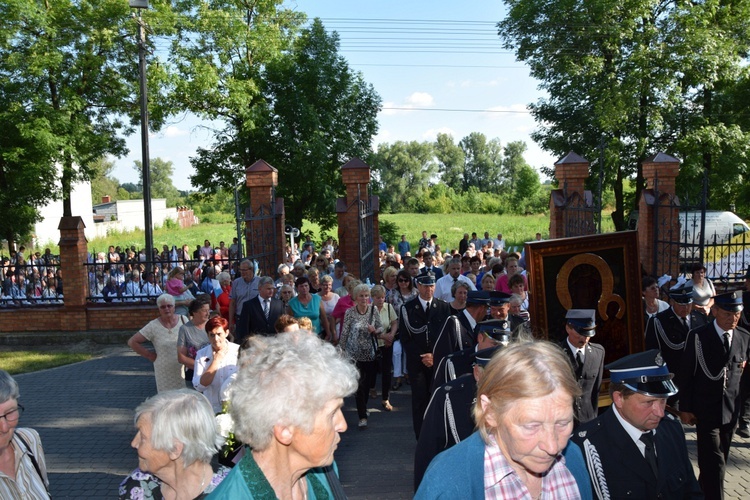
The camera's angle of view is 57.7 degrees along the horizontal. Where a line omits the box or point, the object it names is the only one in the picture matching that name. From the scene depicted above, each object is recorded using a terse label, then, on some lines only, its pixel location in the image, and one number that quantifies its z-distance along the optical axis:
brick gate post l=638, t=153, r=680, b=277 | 12.51
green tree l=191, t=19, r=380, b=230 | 25.59
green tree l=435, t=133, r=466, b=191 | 104.75
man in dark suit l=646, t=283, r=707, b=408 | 6.92
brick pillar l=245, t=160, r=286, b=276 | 13.22
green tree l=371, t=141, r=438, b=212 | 96.81
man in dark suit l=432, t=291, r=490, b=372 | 6.05
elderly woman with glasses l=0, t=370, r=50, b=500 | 3.55
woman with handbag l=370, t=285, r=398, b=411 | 8.62
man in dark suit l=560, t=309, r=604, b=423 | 5.32
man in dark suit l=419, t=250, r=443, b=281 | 13.16
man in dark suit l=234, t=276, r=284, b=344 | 8.80
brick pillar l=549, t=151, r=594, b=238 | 14.18
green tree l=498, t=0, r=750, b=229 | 24.94
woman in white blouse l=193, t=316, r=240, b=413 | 5.69
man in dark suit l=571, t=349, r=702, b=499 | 3.31
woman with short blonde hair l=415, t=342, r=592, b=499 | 2.29
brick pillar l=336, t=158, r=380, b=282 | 14.24
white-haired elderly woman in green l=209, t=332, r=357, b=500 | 2.13
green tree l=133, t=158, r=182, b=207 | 133.10
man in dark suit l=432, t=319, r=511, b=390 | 4.60
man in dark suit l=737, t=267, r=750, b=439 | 7.13
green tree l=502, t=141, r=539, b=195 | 107.12
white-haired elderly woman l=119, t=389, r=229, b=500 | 3.09
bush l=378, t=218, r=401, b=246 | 27.34
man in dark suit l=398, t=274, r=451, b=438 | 7.29
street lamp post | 14.97
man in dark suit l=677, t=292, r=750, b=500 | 5.51
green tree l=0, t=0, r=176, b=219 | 21.30
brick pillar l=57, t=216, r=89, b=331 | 13.99
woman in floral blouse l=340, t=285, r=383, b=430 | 8.34
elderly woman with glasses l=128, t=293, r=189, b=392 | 6.98
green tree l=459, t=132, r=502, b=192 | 107.56
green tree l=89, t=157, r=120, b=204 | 82.06
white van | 24.74
